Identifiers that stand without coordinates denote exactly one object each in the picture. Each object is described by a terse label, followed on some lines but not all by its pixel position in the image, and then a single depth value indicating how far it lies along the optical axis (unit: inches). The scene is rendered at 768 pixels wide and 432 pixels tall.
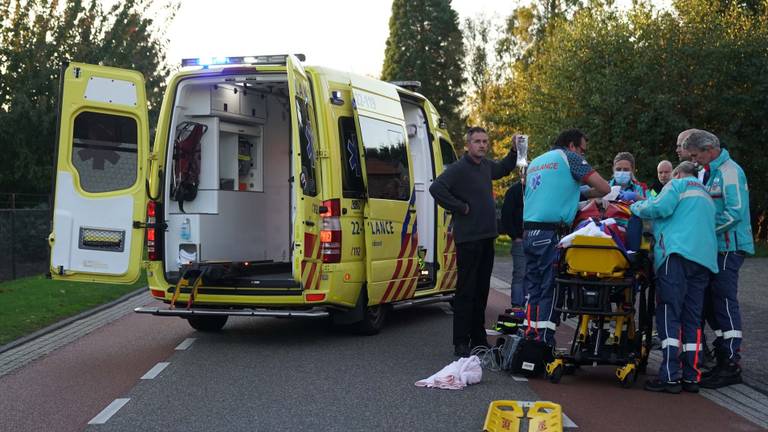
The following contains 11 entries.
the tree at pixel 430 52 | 2469.2
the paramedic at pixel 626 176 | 385.4
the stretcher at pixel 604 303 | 308.8
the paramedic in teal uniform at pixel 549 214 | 339.0
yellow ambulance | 373.4
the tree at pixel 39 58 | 976.9
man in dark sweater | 379.2
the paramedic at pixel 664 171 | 437.4
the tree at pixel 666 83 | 1186.6
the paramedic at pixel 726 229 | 330.6
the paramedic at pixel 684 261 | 313.3
